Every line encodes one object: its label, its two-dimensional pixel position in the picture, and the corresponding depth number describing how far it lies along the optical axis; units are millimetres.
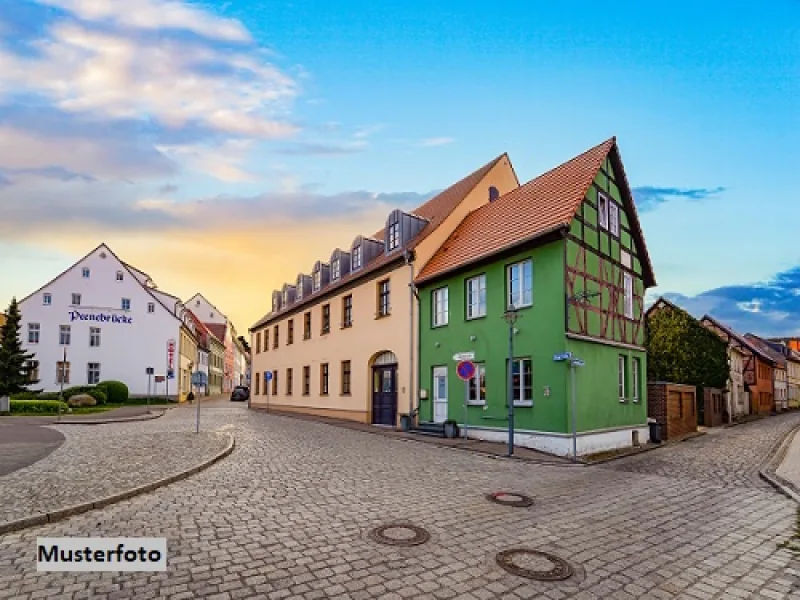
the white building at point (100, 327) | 44188
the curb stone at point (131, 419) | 22716
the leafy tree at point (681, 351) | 30859
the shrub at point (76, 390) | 38469
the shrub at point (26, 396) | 36256
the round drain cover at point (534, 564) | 5586
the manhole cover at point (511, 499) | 8727
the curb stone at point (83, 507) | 6711
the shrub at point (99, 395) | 37500
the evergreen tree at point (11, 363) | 34500
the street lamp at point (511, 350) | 14734
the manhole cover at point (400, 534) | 6445
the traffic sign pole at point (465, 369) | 15820
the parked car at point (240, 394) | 57972
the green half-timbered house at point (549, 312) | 15625
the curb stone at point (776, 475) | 10516
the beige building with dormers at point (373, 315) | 22031
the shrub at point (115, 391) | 41388
